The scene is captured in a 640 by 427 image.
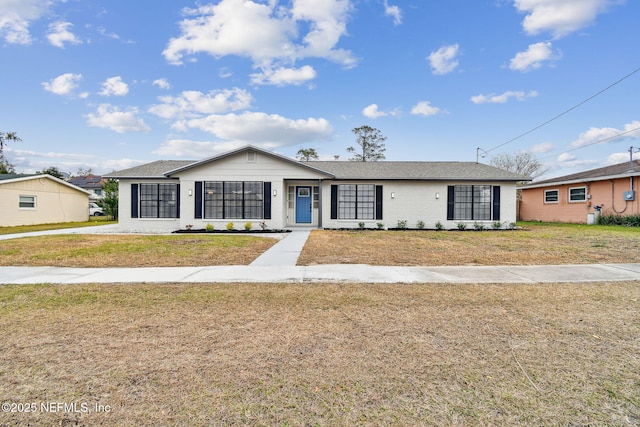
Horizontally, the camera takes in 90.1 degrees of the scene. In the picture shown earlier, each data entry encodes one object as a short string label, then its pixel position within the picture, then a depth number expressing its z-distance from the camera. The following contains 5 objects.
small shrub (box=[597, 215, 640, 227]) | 18.11
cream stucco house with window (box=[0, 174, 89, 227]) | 21.02
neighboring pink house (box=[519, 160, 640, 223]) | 18.67
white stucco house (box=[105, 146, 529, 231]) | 16.53
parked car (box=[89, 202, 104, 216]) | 37.48
